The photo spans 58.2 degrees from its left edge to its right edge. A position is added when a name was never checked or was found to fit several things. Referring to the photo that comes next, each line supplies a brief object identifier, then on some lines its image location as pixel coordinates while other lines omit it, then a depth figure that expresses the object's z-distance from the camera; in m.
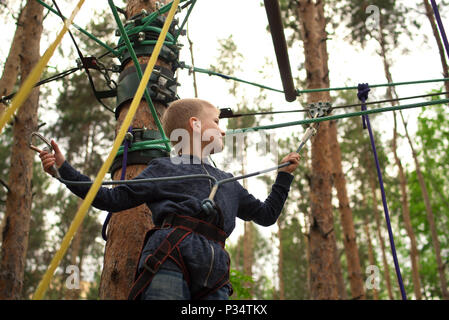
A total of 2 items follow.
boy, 1.40
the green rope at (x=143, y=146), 2.02
